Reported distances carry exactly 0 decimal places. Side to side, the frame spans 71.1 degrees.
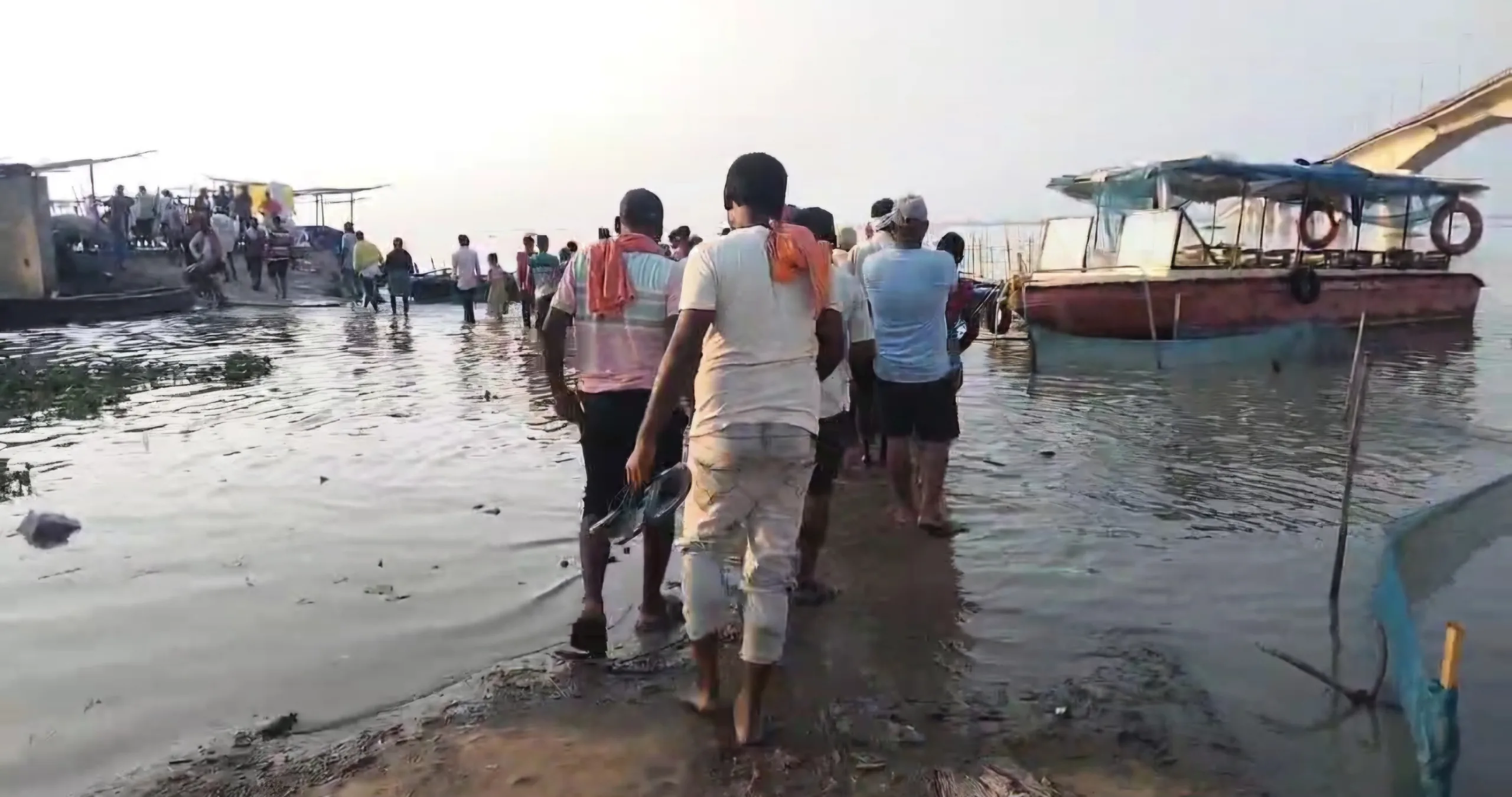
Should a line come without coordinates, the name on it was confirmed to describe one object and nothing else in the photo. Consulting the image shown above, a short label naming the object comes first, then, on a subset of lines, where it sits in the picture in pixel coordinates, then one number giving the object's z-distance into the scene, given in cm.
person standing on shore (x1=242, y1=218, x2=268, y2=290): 2512
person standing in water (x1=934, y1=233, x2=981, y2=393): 641
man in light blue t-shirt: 529
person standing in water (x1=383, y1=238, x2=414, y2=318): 2122
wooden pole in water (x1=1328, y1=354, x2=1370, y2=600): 416
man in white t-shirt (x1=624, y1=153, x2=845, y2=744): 313
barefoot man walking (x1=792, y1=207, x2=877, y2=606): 459
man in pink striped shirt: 392
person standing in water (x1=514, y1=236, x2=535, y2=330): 1988
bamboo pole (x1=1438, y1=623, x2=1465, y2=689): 256
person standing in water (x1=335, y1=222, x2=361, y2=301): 2570
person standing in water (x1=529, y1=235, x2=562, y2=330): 1816
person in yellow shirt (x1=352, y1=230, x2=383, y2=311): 2134
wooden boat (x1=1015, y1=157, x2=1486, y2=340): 1550
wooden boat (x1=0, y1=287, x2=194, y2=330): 1752
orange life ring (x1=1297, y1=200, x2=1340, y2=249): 1786
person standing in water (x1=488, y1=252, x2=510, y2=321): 2195
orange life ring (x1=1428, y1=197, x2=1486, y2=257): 2052
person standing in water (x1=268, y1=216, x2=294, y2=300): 2484
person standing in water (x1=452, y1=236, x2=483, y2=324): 2011
